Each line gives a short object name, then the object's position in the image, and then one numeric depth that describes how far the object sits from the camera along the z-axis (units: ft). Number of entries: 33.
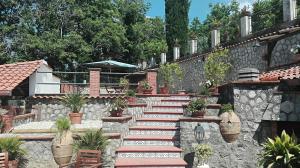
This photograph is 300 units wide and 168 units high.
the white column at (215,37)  62.34
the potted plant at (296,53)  31.04
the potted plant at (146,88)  43.87
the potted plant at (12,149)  27.61
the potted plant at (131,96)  39.27
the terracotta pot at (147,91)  43.83
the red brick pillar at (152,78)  46.41
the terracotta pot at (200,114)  30.40
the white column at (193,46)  74.28
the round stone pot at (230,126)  28.37
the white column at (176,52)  78.59
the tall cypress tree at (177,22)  82.74
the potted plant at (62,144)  28.32
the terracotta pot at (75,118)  39.29
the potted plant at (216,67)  46.42
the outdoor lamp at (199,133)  27.91
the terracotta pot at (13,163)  27.43
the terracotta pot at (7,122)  35.04
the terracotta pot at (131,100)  39.05
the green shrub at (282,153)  21.08
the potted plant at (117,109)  33.06
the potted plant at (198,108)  30.42
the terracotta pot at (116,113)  33.04
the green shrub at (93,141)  27.96
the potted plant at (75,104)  39.32
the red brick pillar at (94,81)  43.80
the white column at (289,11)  44.94
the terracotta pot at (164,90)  50.35
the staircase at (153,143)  27.35
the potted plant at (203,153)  26.89
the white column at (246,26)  52.37
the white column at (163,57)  90.22
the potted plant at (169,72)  58.08
